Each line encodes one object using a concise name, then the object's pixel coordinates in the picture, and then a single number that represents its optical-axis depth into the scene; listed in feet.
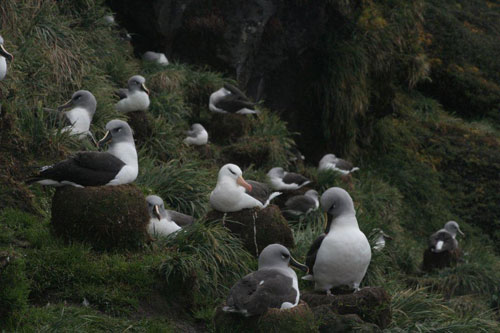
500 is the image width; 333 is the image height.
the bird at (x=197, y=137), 69.05
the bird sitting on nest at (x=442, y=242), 70.95
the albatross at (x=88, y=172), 39.22
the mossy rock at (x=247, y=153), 72.08
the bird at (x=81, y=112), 53.78
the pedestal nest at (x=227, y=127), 74.84
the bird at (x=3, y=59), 44.24
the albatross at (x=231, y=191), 45.39
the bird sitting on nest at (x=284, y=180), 67.21
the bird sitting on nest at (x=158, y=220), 45.75
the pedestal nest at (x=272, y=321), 33.88
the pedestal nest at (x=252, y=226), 46.52
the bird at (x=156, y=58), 80.59
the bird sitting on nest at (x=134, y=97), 61.31
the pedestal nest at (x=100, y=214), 39.19
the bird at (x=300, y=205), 63.16
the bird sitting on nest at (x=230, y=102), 73.46
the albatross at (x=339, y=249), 38.29
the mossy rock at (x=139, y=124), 63.05
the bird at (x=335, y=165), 78.48
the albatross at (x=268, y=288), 33.73
